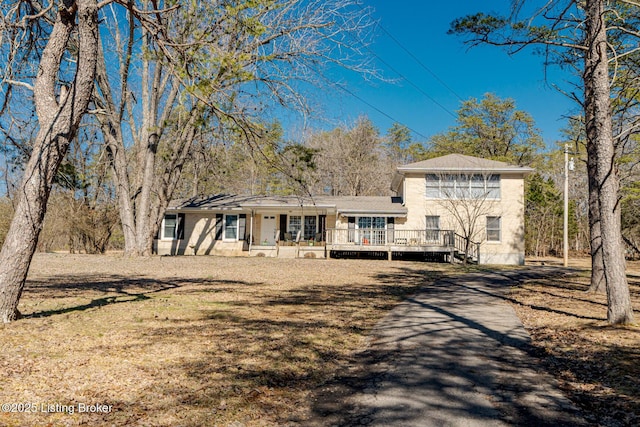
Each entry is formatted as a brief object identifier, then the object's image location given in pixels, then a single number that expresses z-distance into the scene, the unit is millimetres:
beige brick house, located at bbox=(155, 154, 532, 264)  23781
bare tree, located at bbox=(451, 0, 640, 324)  6250
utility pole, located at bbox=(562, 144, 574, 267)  22525
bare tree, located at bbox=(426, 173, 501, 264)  23969
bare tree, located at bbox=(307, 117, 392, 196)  37125
